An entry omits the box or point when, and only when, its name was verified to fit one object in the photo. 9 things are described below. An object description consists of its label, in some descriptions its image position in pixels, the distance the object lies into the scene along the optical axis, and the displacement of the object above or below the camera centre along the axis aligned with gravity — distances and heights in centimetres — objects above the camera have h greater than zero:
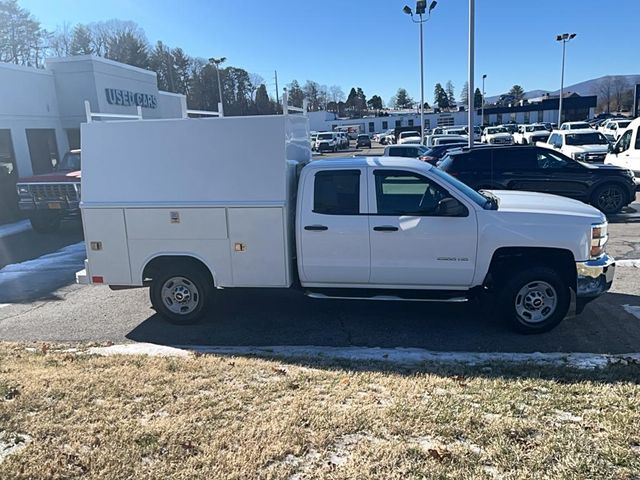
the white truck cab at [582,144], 1922 -84
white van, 1531 -88
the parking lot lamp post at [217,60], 5018 +768
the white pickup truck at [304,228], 554 -101
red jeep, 1287 -113
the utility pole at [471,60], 1802 +236
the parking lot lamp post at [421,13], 3191 +733
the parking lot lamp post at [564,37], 5082 +824
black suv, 1247 -119
